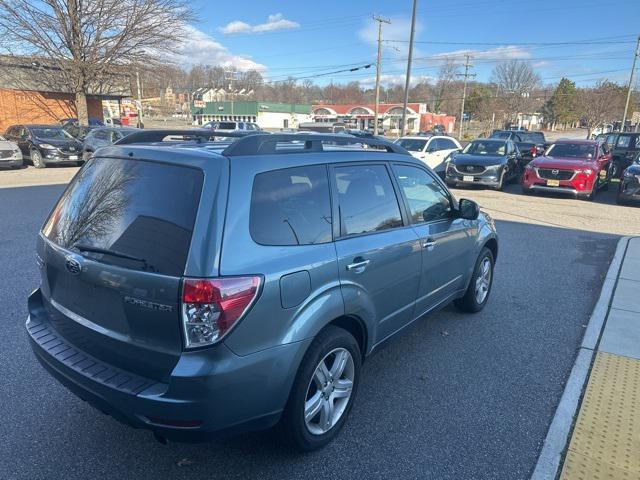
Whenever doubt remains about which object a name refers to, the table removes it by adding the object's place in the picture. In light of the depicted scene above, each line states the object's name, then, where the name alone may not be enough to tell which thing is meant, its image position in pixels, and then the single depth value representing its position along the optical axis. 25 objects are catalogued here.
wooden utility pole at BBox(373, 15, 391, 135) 36.73
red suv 12.93
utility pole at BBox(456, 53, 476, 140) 65.25
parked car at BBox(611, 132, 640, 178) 17.12
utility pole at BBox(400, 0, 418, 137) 26.42
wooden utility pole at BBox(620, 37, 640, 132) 44.02
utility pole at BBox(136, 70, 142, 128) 31.48
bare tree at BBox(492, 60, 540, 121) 70.88
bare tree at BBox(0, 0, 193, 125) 22.98
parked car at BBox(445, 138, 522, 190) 14.71
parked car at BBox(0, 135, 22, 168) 16.56
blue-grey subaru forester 2.07
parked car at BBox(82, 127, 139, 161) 17.80
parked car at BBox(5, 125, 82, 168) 17.52
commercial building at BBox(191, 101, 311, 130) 70.81
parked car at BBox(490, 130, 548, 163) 18.80
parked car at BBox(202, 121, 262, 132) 26.51
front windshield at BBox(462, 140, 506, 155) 16.17
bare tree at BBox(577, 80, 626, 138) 56.25
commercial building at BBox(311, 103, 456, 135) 73.12
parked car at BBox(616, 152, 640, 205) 11.86
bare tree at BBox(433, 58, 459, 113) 93.21
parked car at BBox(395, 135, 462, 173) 17.06
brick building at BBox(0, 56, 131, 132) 27.24
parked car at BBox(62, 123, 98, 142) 19.58
